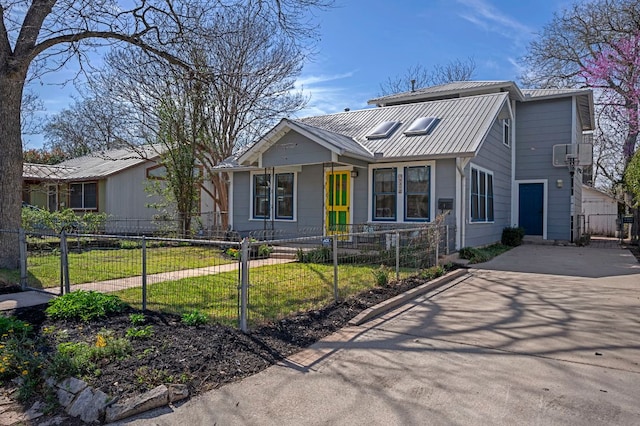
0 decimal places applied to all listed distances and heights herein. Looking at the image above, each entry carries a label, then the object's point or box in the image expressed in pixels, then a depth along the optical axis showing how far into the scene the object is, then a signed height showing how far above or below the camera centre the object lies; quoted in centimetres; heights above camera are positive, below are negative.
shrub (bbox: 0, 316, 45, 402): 350 -135
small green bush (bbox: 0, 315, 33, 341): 452 -129
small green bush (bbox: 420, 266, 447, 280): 823 -124
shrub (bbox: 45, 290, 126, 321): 516 -121
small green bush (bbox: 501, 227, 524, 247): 1510 -89
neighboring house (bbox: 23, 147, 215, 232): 2033 +121
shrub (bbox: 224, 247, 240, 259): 821 -88
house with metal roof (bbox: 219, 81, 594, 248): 1150 +138
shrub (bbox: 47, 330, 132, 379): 350 -130
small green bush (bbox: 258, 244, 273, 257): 999 -97
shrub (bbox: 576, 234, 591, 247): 1557 -110
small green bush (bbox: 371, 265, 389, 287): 716 -113
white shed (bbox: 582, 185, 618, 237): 2228 +9
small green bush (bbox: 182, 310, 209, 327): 484 -126
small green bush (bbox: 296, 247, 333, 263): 952 -103
